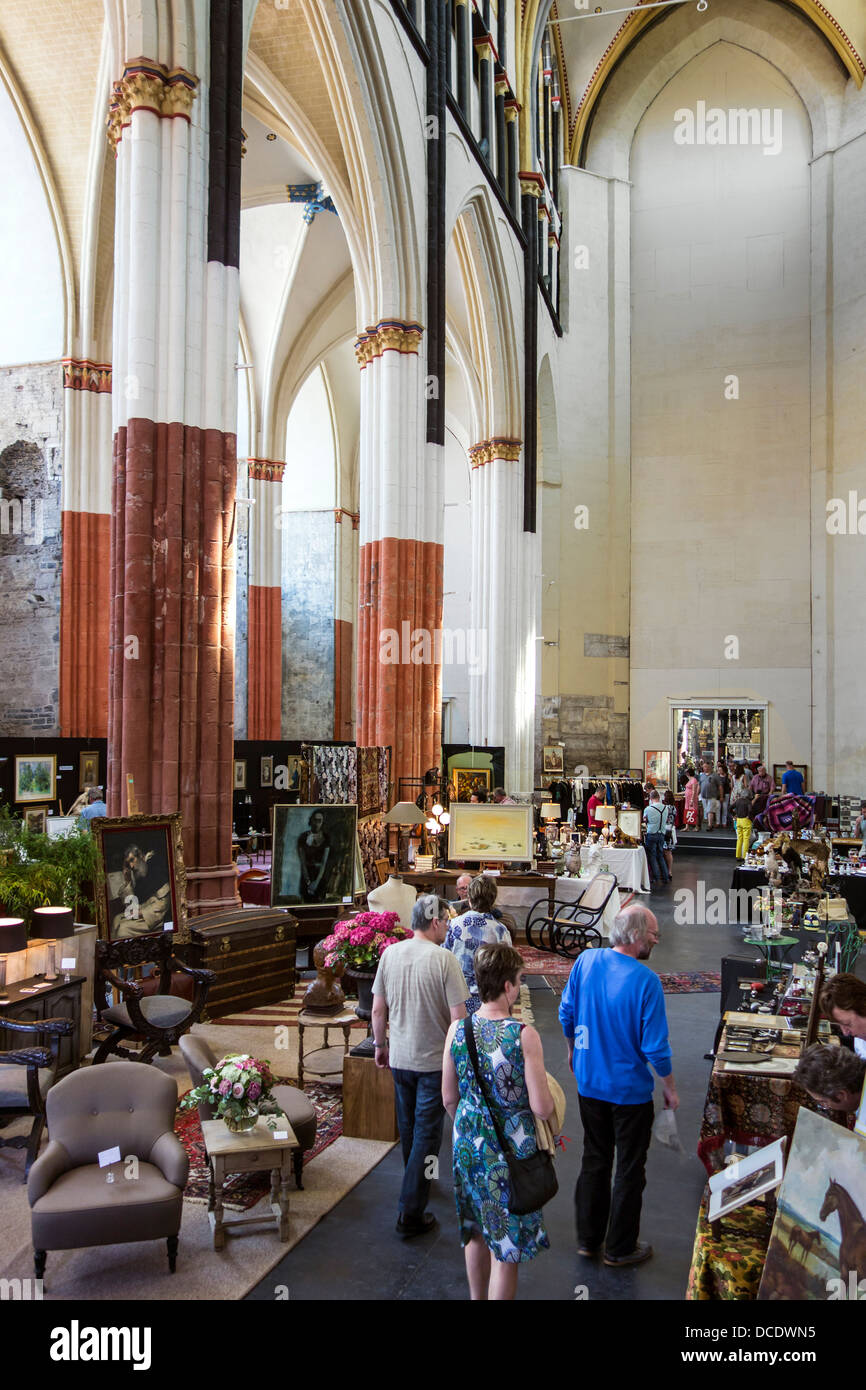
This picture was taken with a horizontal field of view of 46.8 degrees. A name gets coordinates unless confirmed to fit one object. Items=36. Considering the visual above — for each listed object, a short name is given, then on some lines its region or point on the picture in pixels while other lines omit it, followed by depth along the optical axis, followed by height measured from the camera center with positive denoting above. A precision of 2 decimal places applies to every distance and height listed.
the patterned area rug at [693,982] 8.95 -2.45
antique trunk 7.82 -1.96
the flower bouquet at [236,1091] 4.45 -1.69
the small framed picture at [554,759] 24.38 -1.10
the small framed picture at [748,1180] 3.00 -1.44
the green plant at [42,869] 6.57 -1.09
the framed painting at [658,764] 24.58 -1.21
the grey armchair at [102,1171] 4.03 -1.95
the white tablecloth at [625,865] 12.76 -1.94
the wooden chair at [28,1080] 5.00 -1.96
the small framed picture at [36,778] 13.59 -0.91
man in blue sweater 3.99 -1.41
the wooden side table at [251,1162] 4.36 -1.99
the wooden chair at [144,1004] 6.35 -1.95
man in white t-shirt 4.33 -1.42
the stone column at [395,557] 14.24 +2.25
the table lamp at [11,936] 5.93 -1.34
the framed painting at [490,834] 10.69 -1.29
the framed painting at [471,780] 15.95 -1.09
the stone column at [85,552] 14.94 +2.41
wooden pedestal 5.52 -2.16
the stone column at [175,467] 8.53 +2.13
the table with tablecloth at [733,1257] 3.01 -1.68
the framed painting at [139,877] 7.02 -1.20
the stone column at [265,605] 22.64 +2.45
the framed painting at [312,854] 9.50 -1.36
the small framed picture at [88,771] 14.28 -0.86
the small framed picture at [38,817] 11.76 -1.28
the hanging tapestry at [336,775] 11.03 -0.69
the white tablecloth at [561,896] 11.16 -2.17
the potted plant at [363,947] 5.99 -1.42
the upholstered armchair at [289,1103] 4.90 -2.01
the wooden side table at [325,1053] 6.24 -2.31
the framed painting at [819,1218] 2.49 -1.28
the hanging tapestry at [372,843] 11.62 -1.53
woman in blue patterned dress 3.30 -1.31
